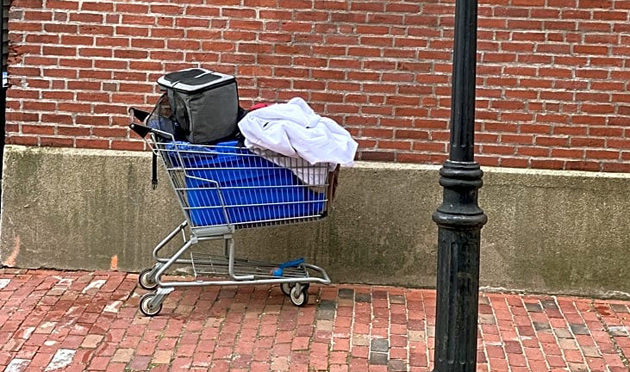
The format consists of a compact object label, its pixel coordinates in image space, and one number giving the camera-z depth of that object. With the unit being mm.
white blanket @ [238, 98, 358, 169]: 5155
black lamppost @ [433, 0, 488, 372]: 3758
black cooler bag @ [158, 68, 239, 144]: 5184
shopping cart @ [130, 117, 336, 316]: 5258
